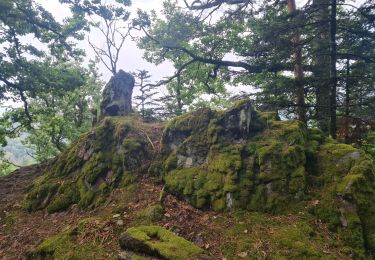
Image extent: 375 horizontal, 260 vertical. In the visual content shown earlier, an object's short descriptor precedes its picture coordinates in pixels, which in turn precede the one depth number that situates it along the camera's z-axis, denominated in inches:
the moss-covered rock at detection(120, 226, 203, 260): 164.7
